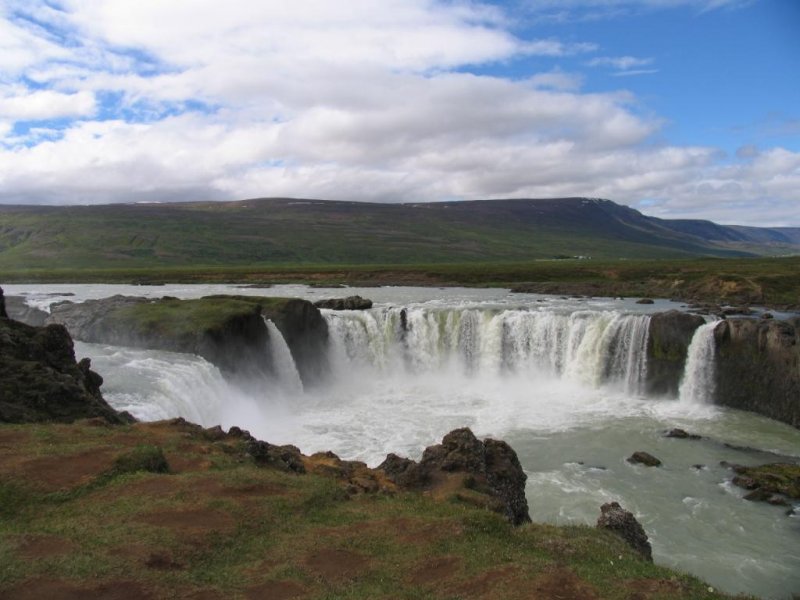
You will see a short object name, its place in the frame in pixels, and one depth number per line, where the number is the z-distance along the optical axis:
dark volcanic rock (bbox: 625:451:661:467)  28.16
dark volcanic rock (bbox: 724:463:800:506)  24.31
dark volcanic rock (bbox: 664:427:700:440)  32.31
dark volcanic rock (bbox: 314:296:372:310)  56.94
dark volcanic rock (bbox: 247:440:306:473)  18.14
